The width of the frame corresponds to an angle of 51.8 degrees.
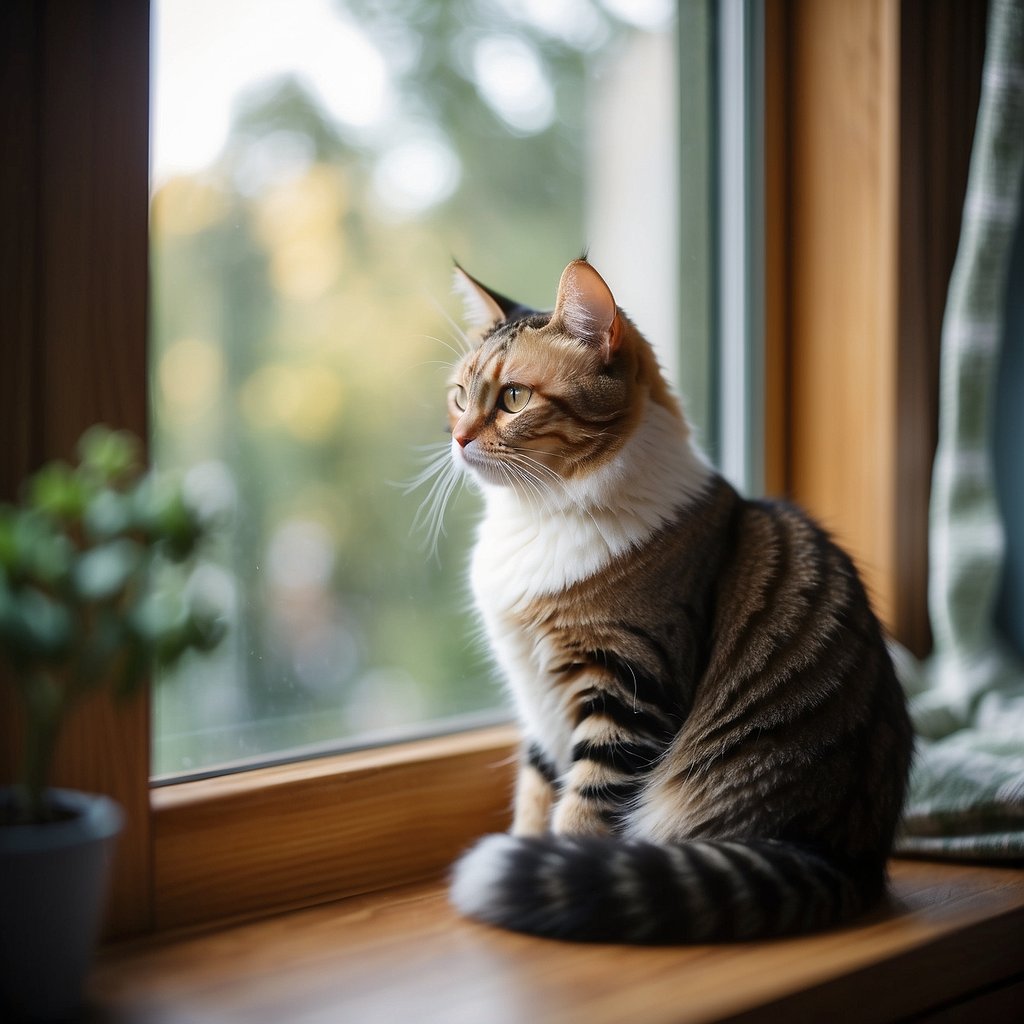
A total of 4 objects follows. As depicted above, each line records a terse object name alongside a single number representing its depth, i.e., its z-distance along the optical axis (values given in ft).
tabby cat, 3.51
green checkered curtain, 5.11
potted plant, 2.53
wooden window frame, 3.24
